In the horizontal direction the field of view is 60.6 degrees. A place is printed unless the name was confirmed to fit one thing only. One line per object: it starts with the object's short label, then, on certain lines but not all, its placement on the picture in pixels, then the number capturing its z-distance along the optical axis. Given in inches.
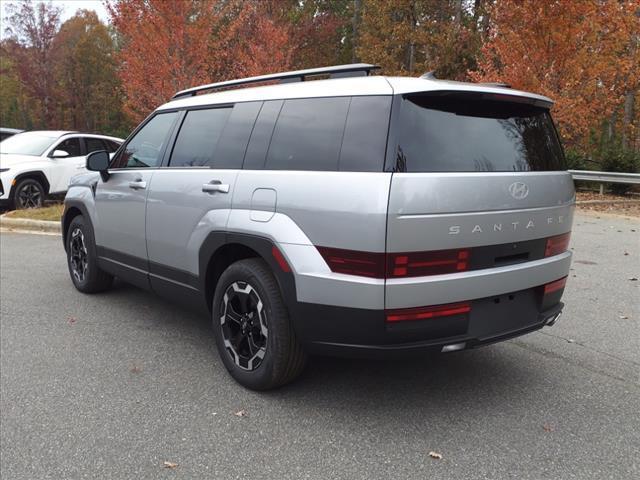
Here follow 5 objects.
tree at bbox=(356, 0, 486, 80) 913.5
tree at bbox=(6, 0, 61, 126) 1316.4
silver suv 108.3
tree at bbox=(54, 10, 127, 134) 1695.4
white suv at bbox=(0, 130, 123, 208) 432.5
